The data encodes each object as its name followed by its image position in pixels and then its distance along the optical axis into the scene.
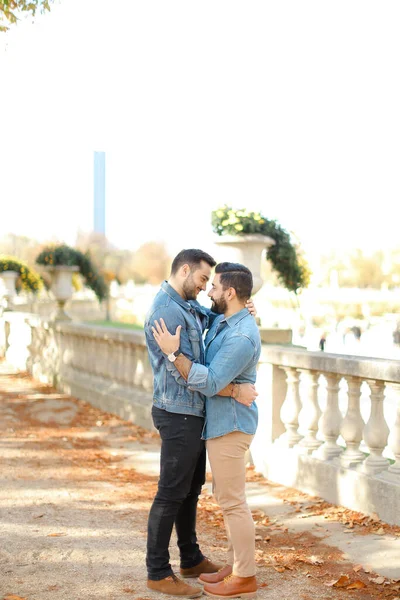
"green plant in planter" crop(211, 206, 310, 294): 7.90
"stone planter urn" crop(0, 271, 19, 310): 19.80
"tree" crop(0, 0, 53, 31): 8.65
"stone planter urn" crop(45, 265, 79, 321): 15.47
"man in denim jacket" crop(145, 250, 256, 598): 3.49
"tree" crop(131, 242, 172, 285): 86.94
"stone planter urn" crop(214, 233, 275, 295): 7.99
